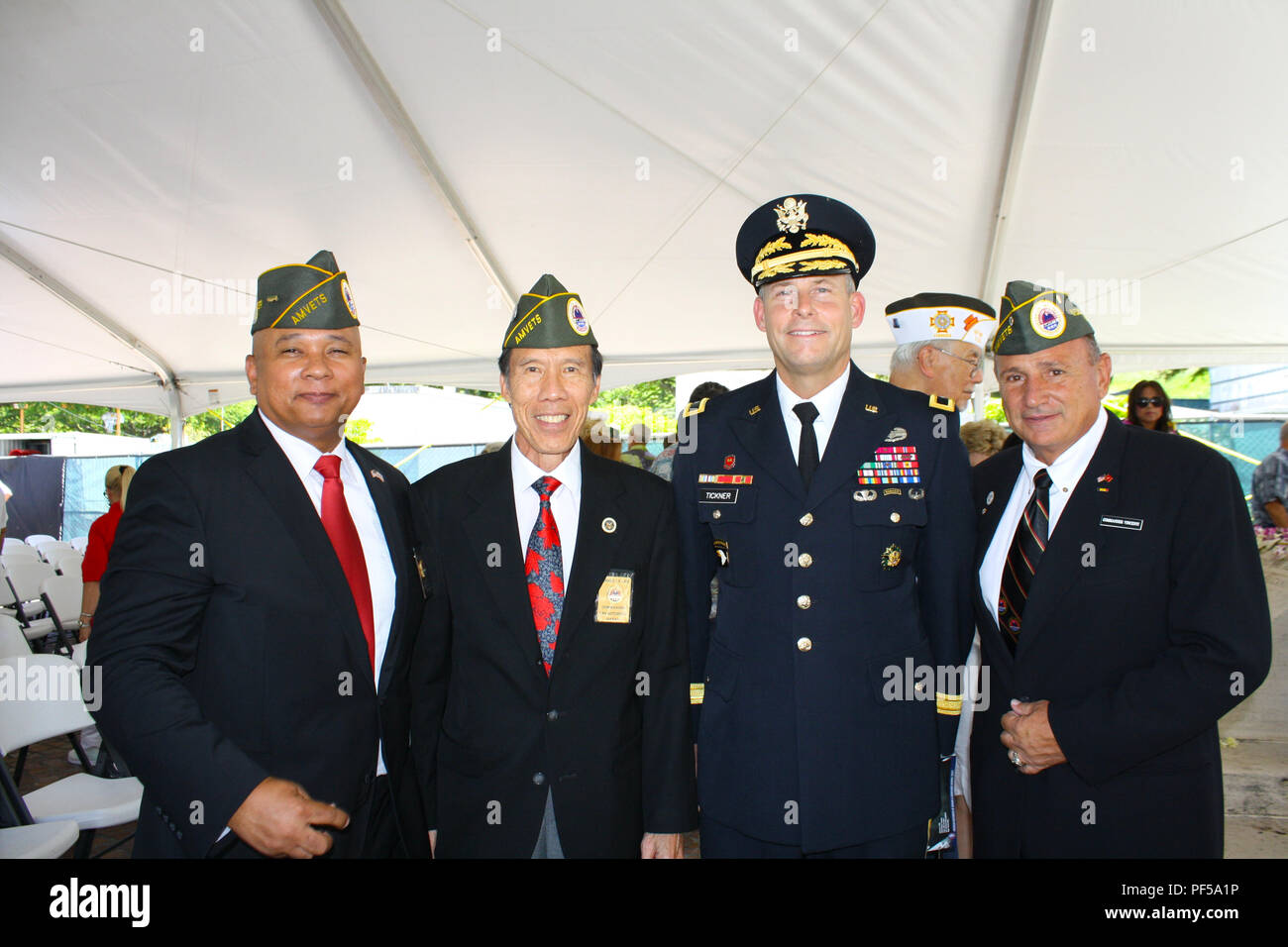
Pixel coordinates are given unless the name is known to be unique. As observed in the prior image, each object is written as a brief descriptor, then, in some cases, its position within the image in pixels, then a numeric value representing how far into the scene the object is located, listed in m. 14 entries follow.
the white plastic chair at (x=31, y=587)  6.69
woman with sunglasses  4.29
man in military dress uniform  1.66
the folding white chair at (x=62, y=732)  2.81
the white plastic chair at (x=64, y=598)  6.28
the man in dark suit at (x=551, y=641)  1.64
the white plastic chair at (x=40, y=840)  2.25
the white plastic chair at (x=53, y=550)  8.84
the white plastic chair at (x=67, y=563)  8.62
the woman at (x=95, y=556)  5.89
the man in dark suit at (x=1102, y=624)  1.55
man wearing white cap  3.14
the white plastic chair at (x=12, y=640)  3.50
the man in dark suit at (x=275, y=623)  1.34
